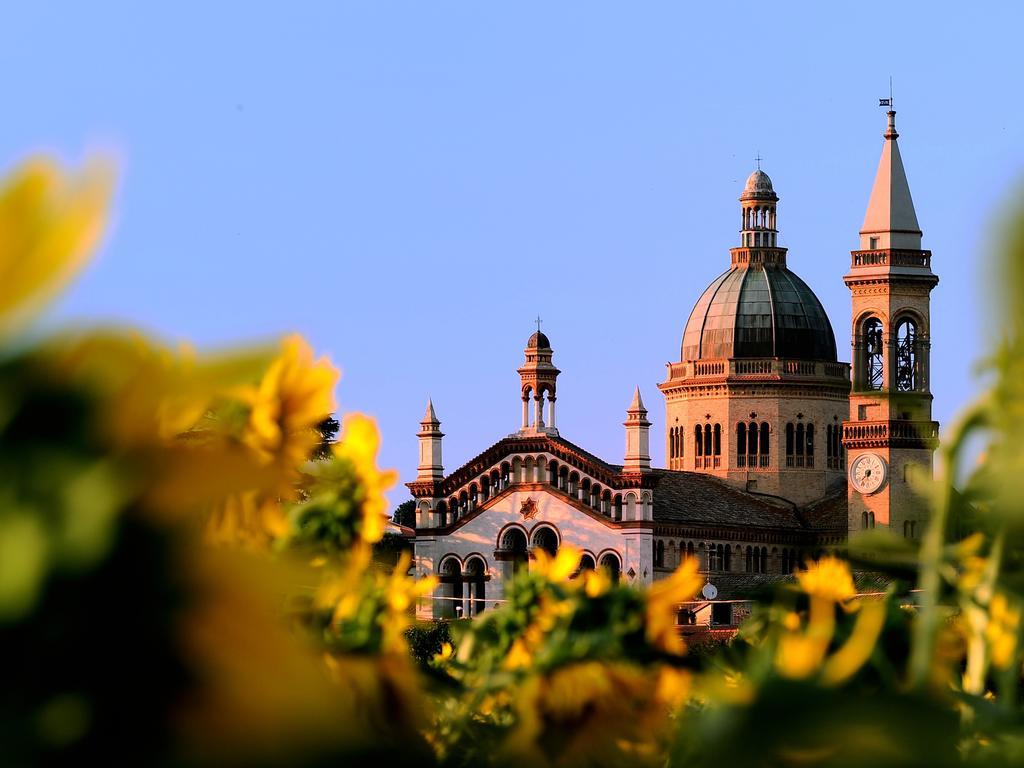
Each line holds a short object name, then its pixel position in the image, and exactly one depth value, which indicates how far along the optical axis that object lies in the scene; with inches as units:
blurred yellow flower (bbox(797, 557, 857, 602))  1059.4
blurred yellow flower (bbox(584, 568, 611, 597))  931.0
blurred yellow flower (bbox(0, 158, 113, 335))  453.6
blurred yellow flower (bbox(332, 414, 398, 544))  965.0
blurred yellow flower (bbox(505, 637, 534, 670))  973.5
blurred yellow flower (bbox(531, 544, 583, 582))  996.2
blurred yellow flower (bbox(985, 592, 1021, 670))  909.9
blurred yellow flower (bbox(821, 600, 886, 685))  616.3
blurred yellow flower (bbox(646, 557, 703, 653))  856.1
